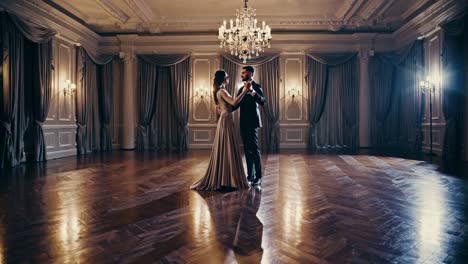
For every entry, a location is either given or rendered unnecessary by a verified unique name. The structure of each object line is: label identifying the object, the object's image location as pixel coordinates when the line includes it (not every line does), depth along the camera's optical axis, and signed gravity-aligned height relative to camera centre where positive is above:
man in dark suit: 3.90 +0.05
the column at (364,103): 9.36 +0.78
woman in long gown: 3.60 -0.33
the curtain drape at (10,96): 5.48 +0.67
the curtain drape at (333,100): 9.39 +0.91
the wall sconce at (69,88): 7.61 +1.13
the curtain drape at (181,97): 9.43 +1.04
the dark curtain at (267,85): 9.37 +1.39
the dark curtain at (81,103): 8.12 +0.77
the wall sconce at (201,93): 9.58 +1.19
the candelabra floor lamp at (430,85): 7.17 +1.03
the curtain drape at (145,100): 9.48 +0.97
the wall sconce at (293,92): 9.55 +1.18
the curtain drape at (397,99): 7.93 +0.86
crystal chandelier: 6.27 +2.06
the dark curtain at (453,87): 6.08 +0.85
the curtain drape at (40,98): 6.41 +0.72
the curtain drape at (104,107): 9.07 +0.74
